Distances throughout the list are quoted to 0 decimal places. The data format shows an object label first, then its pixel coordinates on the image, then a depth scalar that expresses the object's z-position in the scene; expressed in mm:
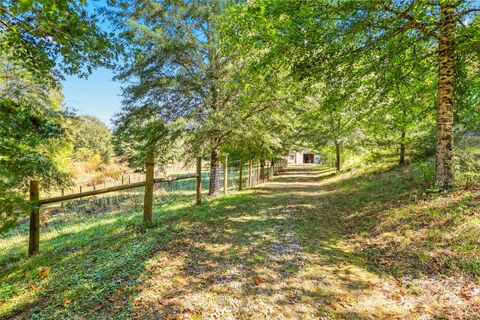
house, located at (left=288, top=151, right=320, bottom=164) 53738
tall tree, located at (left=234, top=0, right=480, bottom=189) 4344
